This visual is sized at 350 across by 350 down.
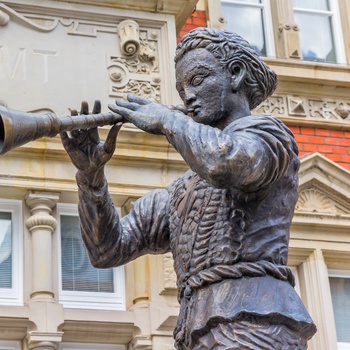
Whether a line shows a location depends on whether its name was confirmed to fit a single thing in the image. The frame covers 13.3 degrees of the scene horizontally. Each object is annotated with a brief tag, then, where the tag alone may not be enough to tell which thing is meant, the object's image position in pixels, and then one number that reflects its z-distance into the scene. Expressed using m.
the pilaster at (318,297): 11.55
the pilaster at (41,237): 10.67
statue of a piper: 4.78
